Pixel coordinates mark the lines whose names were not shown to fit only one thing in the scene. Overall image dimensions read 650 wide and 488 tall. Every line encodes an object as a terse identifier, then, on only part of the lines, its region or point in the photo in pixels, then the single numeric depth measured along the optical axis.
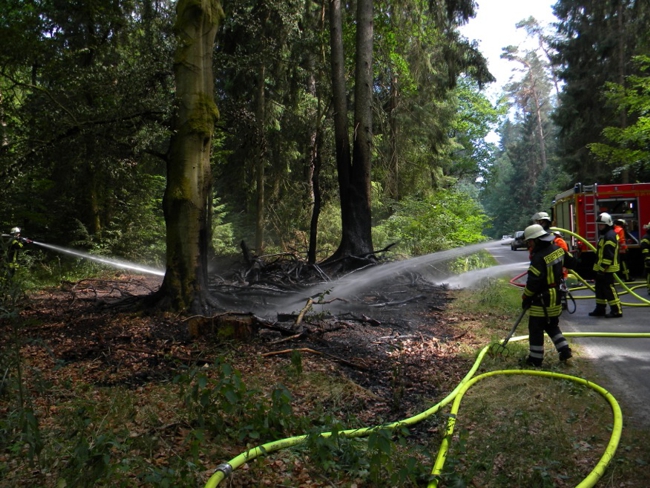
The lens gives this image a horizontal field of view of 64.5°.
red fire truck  13.84
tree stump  6.43
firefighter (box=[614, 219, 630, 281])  11.08
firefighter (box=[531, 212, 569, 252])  7.95
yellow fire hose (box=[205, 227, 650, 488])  3.12
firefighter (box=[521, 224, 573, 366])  5.86
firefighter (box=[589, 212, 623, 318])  8.98
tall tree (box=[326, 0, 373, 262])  13.58
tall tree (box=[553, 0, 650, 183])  22.88
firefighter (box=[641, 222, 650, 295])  9.80
